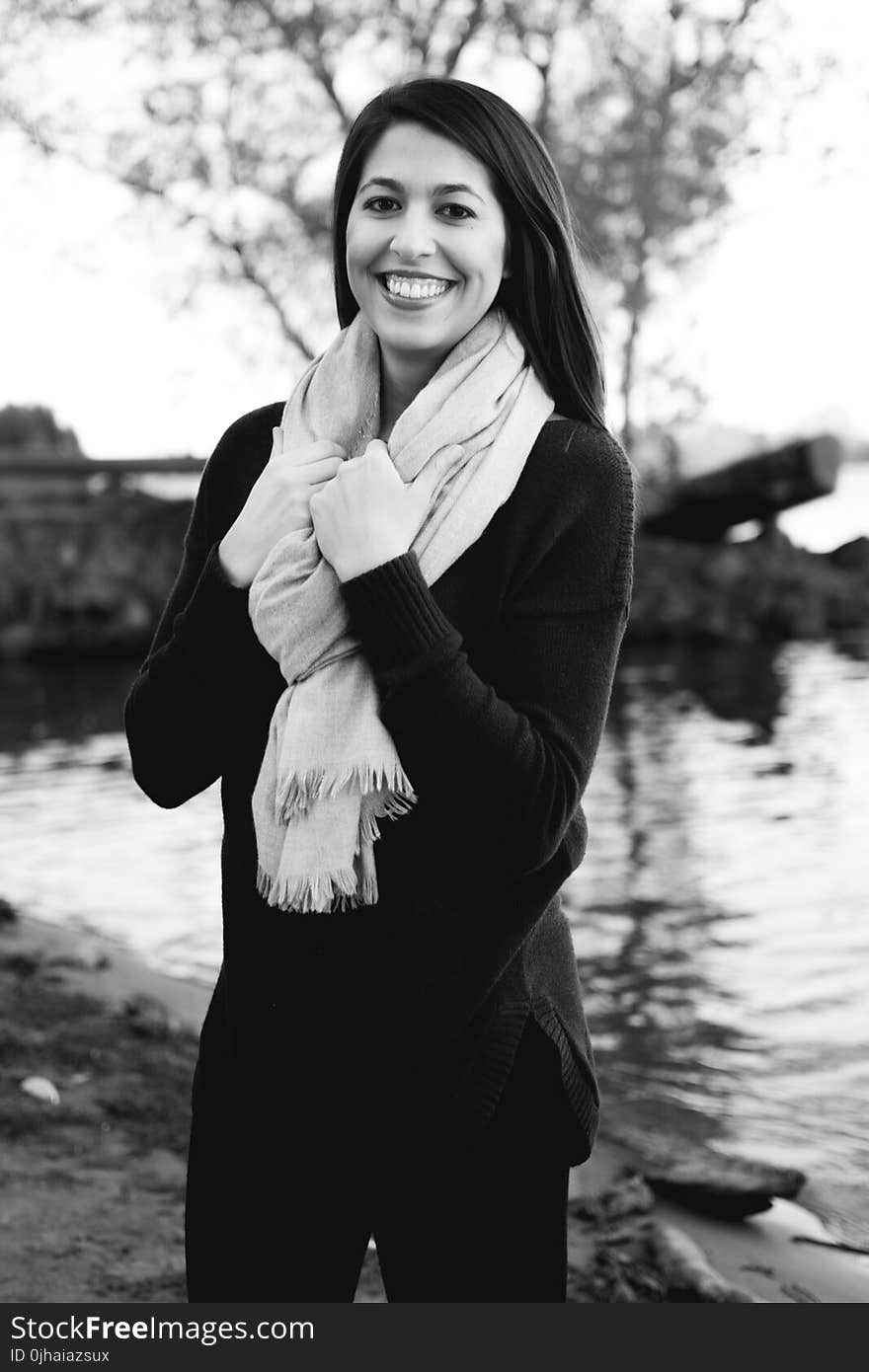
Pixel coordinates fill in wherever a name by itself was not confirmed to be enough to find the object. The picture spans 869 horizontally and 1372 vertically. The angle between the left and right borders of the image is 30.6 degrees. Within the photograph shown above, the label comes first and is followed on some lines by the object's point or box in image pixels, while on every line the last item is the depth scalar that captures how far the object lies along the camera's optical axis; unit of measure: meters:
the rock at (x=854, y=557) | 21.62
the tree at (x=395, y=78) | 19.70
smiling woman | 1.77
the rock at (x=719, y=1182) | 3.94
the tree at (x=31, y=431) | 26.03
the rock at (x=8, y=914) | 6.34
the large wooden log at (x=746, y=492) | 20.72
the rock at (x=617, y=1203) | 3.83
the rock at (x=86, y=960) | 5.70
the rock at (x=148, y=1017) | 4.82
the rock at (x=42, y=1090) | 4.17
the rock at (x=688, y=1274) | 3.33
